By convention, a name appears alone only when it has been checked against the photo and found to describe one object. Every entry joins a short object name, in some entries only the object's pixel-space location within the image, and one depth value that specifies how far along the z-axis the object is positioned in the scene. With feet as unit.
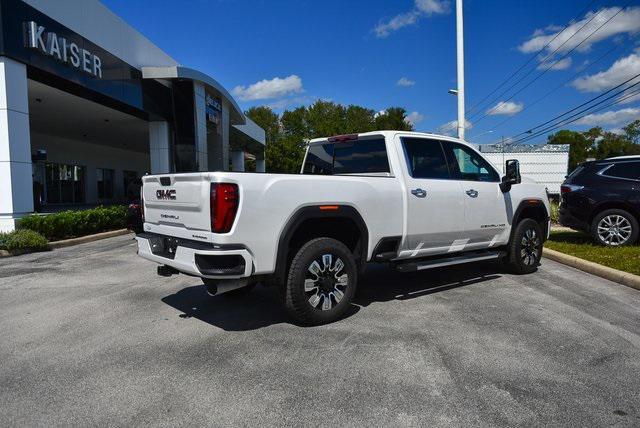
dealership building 35.78
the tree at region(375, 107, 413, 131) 176.65
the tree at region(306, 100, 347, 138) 242.06
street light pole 58.95
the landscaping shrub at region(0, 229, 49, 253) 31.17
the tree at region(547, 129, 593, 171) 309.22
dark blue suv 28.96
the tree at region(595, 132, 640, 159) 250.31
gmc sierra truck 13.05
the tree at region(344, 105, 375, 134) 234.58
